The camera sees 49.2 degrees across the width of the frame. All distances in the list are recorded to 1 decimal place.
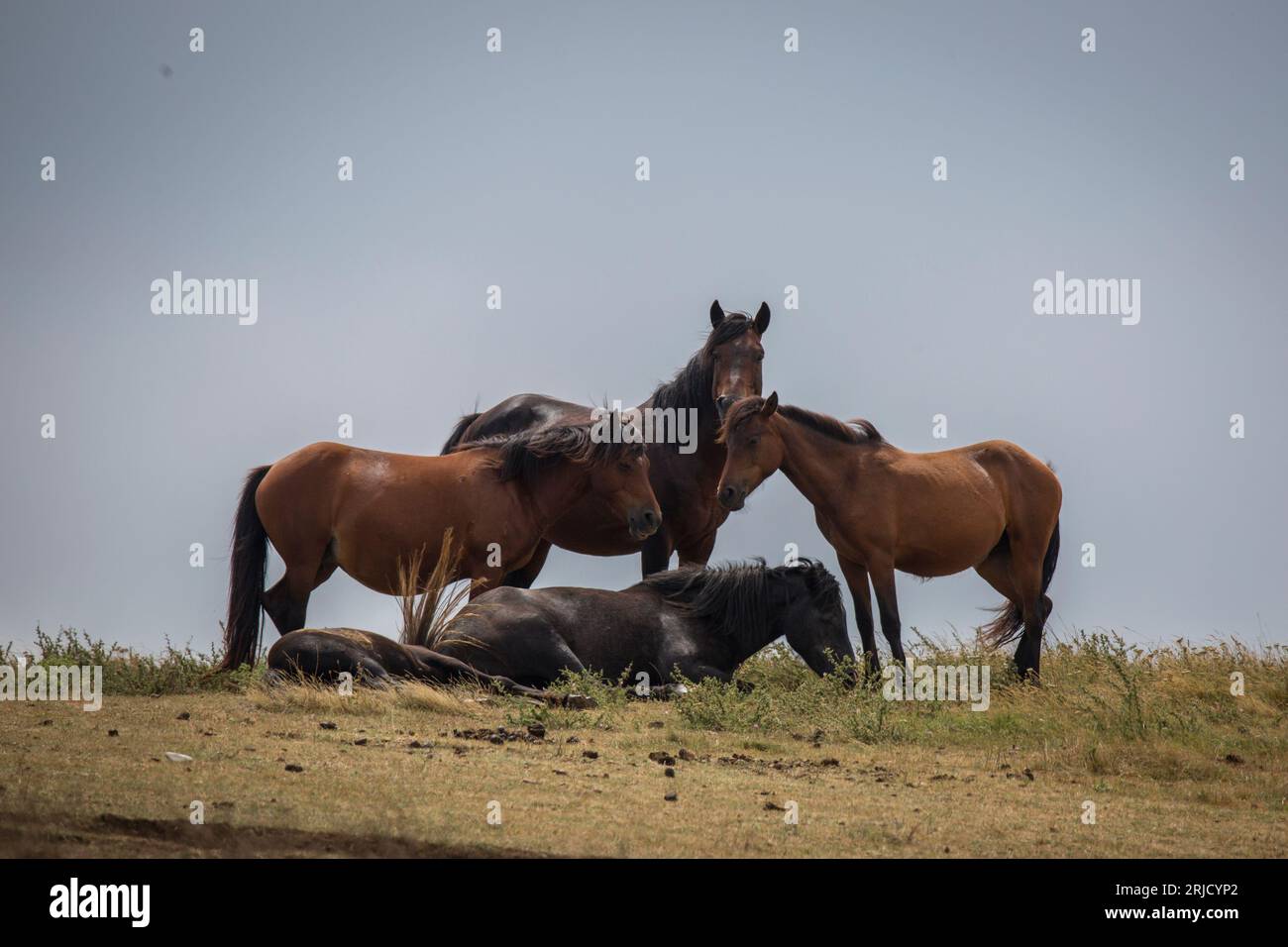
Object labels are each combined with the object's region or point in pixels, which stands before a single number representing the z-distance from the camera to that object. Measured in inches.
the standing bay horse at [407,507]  443.8
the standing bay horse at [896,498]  437.4
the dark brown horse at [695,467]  475.2
